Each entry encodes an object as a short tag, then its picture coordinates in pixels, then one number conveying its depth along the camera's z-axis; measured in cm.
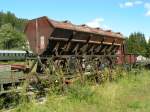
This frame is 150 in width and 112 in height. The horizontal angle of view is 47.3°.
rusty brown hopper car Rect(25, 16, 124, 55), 796
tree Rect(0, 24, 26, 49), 5120
